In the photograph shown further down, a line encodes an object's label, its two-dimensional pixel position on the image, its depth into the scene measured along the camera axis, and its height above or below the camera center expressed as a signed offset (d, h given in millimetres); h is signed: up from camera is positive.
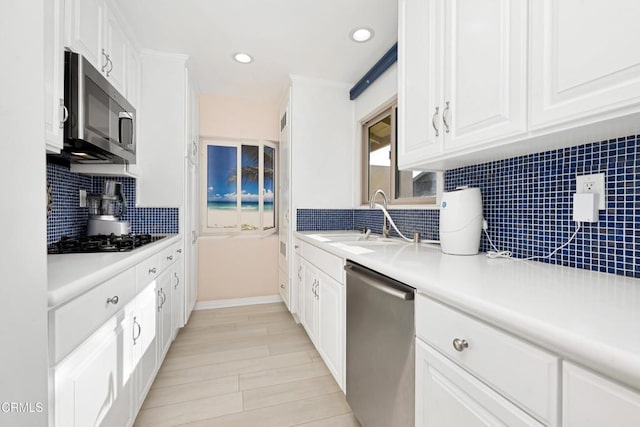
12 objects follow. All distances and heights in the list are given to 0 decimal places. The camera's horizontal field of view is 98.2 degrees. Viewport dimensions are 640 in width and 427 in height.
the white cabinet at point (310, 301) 2053 -708
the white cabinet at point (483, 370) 553 -373
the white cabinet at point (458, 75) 938 +565
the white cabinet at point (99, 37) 1360 +988
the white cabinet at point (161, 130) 2307 +681
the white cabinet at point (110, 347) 799 -524
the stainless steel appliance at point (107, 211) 1972 -2
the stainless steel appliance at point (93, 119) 1273 +486
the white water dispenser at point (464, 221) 1334 -38
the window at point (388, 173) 2107 +377
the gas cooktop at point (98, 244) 1363 -181
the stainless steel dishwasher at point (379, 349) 993 -569
